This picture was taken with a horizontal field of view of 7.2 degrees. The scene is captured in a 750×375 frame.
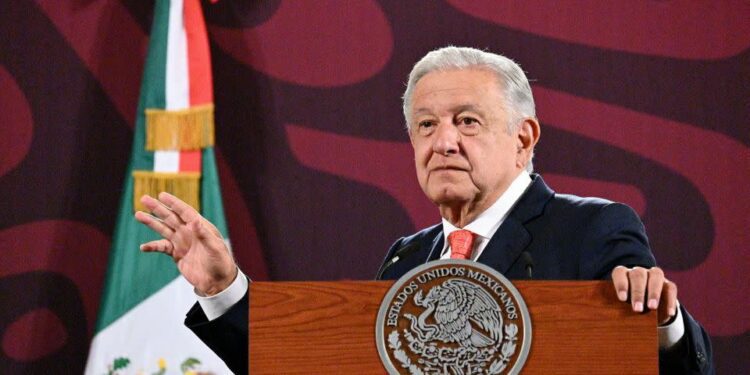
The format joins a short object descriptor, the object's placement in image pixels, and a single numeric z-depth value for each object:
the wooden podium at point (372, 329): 7.99
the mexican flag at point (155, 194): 9.49
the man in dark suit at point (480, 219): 8.24
